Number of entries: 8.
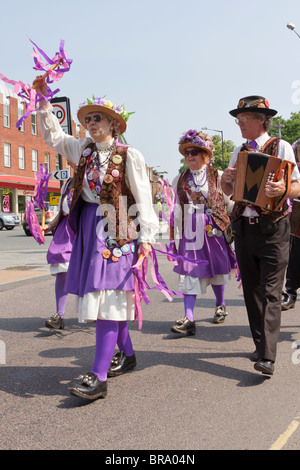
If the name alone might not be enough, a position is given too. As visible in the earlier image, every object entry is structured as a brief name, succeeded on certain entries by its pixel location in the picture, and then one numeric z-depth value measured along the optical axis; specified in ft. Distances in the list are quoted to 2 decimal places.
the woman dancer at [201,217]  17.94
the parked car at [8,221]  101.30
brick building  135.33
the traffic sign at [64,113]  31.37
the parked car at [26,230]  81.56
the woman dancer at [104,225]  11.09
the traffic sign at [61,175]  30.45
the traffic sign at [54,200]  35.13
